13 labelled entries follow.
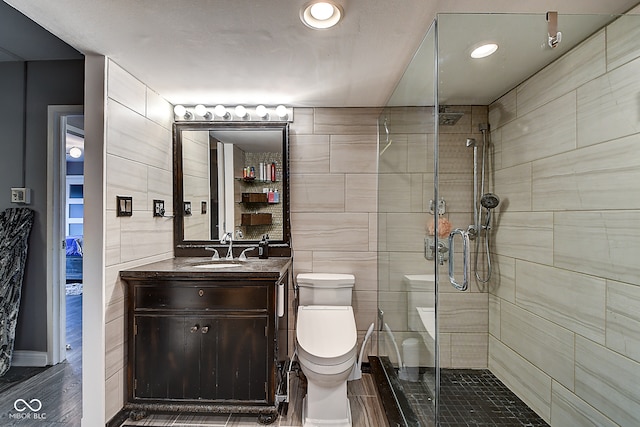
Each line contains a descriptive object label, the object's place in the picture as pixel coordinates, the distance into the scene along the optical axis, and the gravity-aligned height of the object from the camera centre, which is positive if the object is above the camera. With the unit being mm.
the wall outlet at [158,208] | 2510 +55
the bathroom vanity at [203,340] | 2098 -740
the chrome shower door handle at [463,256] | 1612 -190
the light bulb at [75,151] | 4955 +903
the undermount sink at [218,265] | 2416 -345
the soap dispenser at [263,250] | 2748 -268
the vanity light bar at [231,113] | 2748 +800
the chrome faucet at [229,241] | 2738 -201
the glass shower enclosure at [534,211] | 1457 +18
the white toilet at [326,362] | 2004 -829
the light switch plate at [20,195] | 2764 +162
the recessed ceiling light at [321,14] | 1490 +875
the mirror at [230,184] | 2801 +247
